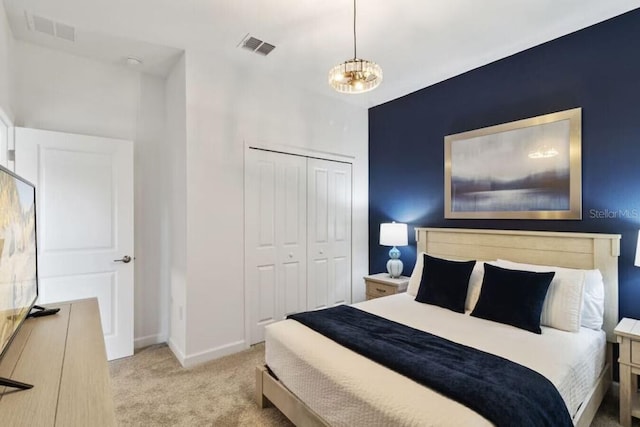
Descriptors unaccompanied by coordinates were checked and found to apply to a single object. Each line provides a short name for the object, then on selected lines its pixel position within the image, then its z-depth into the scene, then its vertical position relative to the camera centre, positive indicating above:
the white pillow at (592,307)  2.26 -0.69
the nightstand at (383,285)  3.48 -0.83
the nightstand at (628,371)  1.98 -1.01
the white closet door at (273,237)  3.29 -0.28
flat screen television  1.10 -0.17
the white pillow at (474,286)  2.60 -0.63
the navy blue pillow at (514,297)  2.17 -0.62
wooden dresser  0.90 -0.57
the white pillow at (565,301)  2.16 -0.63
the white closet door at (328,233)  3.82 -0.28
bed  1.40 -0.81
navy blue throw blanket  1.30 -0.78
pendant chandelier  2.08 +0.89
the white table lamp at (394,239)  3.63 -0.33
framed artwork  2.62 +0.36
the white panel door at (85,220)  2.72 -0.07
